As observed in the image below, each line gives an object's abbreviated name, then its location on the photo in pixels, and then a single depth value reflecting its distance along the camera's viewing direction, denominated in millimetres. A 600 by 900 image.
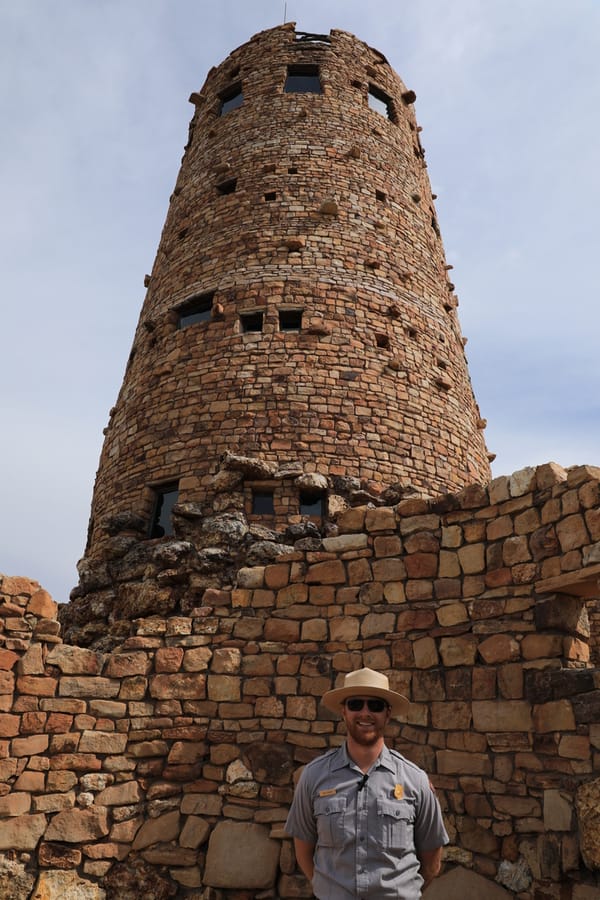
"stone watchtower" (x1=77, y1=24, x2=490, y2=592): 8656
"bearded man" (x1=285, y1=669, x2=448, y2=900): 2775
